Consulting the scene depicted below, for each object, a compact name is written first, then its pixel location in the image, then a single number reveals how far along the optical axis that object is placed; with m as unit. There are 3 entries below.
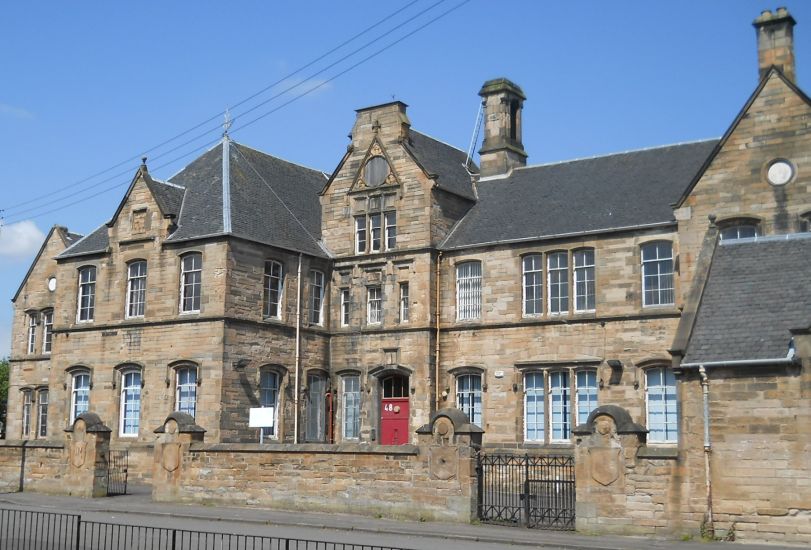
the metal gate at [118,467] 33.38
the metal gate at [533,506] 21.33
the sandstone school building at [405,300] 24.44
